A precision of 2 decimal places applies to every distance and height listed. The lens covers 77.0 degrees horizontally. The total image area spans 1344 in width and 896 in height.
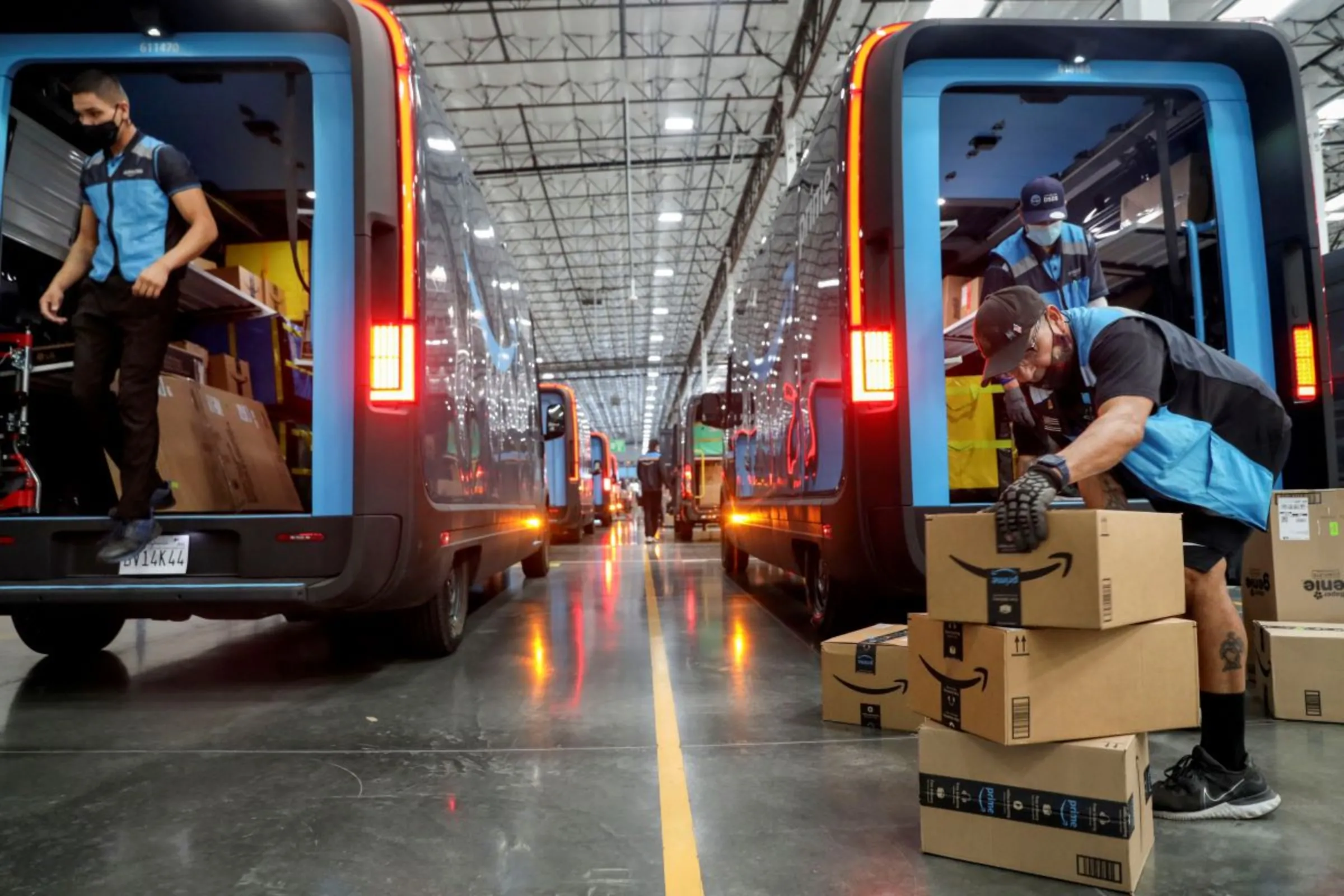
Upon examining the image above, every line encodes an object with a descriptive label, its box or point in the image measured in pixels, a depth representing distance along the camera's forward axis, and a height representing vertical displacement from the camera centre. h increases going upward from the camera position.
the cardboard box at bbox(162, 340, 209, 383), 4.68 +0.80
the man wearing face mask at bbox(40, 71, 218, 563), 3.61 +1.02
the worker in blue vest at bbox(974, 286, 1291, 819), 2.31 +0.10
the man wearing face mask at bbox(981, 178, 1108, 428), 4.17 +1.14
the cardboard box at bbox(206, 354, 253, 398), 5.08 +0.77
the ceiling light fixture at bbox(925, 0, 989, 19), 12.41 +7.11
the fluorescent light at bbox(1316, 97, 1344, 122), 16.08 +7.19
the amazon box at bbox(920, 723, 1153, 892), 1.93 -0.77
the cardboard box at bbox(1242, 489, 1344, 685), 3.49 -0.32
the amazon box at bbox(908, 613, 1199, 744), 2.01 -0.48
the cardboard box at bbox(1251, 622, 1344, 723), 3.20 -0.74
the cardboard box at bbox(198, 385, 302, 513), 4.41 +0.25
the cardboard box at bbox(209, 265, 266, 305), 5.08 +1.35
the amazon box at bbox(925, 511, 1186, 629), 2.00 -0.22
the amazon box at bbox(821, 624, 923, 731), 3.25 -0.76
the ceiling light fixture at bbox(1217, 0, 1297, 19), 12.19 +6.91
